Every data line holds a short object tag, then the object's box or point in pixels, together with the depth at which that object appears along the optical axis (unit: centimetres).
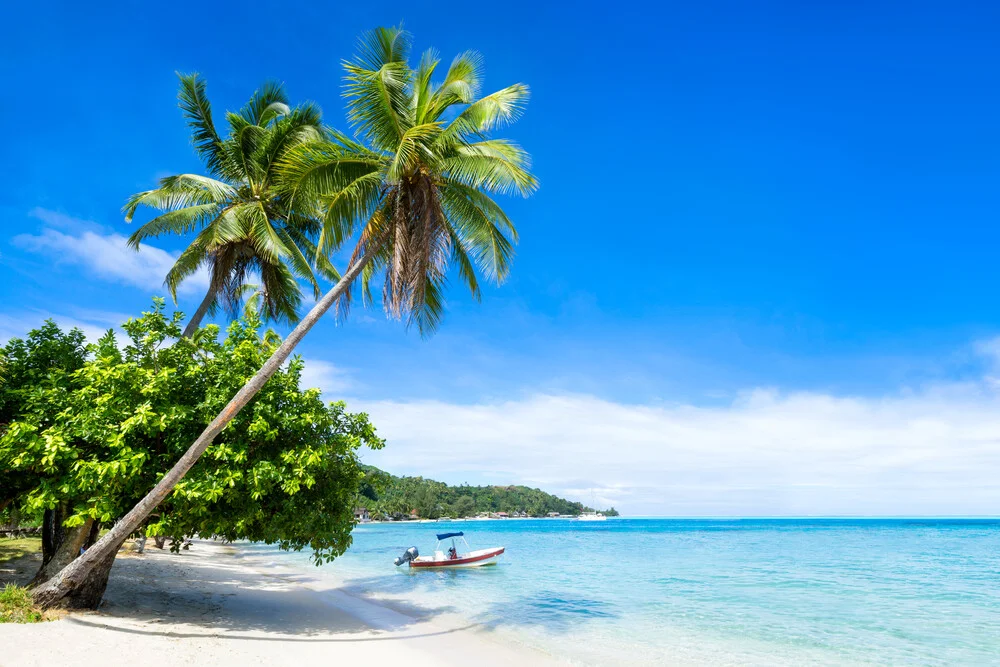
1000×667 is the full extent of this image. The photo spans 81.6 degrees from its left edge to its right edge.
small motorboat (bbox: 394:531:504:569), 2605
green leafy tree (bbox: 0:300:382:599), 902
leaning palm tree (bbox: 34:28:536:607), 996
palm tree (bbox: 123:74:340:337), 1346
